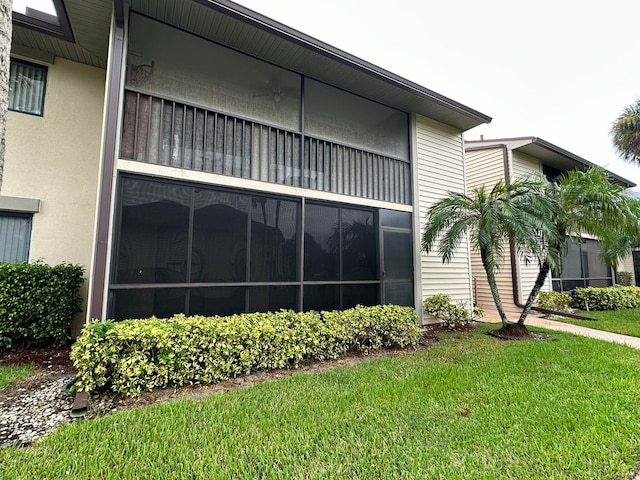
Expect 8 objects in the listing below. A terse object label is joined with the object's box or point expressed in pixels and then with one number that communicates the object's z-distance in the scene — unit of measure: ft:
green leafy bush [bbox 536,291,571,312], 31.94
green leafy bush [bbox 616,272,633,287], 43.47
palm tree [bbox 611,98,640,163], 37.17
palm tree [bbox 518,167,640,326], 19.48
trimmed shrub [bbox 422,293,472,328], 23.32
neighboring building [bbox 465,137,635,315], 32.81
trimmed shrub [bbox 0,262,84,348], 15.67
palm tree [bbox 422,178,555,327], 18.88
